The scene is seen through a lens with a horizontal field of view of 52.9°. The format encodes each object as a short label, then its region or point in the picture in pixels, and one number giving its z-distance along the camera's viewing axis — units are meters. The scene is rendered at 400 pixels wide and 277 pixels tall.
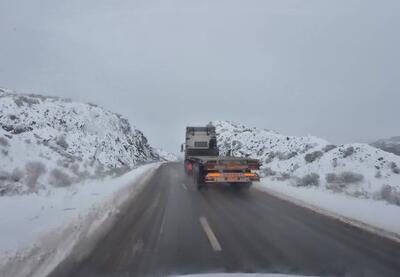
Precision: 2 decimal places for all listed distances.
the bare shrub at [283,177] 22.90
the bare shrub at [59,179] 16.69
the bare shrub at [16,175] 14.88
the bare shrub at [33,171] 14.77
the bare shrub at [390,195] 13.07
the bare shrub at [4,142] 19.41
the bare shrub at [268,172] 28.08
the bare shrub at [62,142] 40.28
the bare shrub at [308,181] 19.67
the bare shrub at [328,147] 33.59
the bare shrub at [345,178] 19.38
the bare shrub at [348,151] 27.97
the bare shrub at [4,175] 14.53
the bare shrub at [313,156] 31.49
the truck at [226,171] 17.25
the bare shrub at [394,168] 23.85
